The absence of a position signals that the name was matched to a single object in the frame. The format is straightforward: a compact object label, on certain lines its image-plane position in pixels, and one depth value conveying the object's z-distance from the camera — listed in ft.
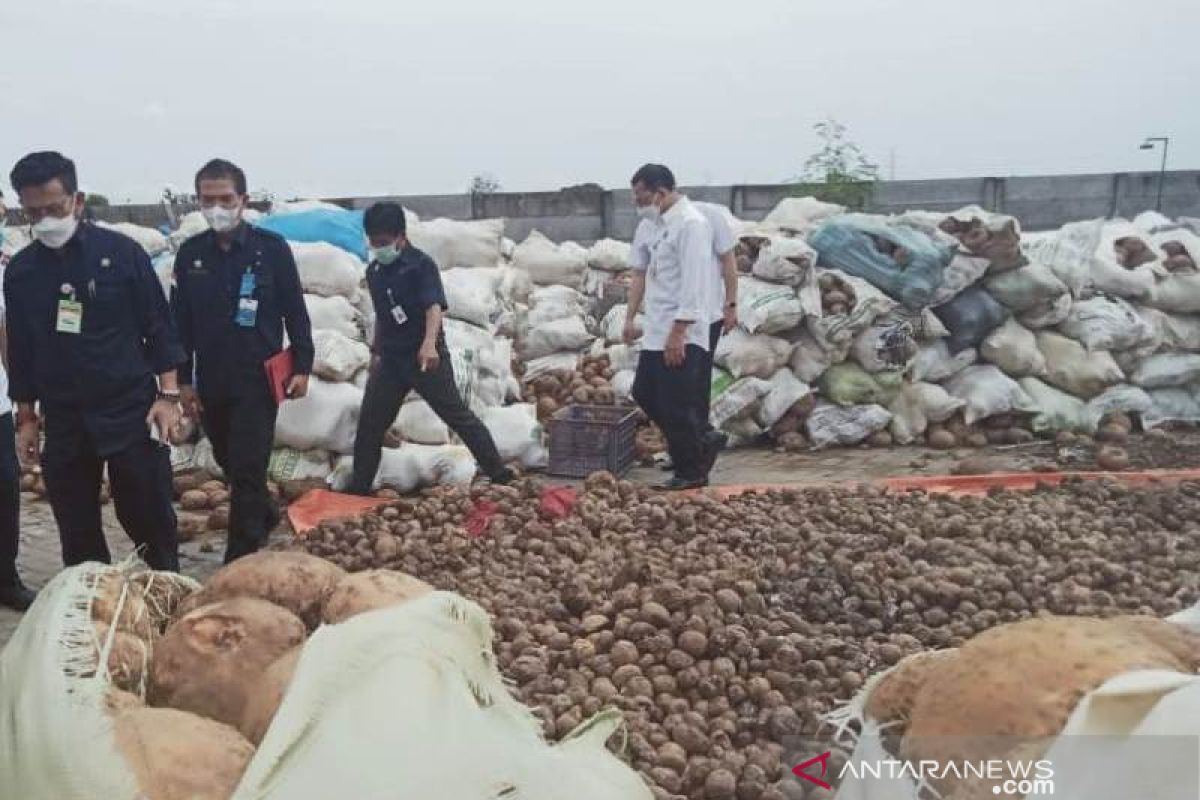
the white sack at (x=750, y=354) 23.15
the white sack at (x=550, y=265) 31.76
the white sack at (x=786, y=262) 23.06
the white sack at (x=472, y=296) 24.40
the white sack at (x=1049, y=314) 24.44
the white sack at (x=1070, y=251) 24.89
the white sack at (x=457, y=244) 28.50
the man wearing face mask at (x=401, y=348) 18.94
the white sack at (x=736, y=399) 23.29
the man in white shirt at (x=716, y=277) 20.53
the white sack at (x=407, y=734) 5.31
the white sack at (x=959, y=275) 23.70
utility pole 42.32
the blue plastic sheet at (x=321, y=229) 24.73
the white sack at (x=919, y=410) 23.68
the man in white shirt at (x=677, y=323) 19.57
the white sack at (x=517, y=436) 22.20
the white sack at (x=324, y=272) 22.65
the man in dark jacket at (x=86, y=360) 13.16
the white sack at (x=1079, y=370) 24.25
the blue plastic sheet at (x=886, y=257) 23.16
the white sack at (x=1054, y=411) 23.88
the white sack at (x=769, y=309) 22.81
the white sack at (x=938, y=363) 23.80
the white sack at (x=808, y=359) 23.57
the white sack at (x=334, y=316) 21.93
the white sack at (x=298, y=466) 20.33
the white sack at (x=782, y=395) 23.38
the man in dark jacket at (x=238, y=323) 15.43
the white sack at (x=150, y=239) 29.17
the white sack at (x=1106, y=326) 24.41
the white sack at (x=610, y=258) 31.99
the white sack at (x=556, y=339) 28.40
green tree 39.24
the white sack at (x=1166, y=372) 24.91
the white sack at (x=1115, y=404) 24.22
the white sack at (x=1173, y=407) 24.70
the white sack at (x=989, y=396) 23.68
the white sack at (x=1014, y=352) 24.07
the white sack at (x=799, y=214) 29.78
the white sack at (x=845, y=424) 23.56
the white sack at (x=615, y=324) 27.45
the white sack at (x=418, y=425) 21.29
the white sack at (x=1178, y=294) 25.26
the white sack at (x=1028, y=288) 24.04
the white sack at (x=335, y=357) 20.75
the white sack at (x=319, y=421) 20.39
